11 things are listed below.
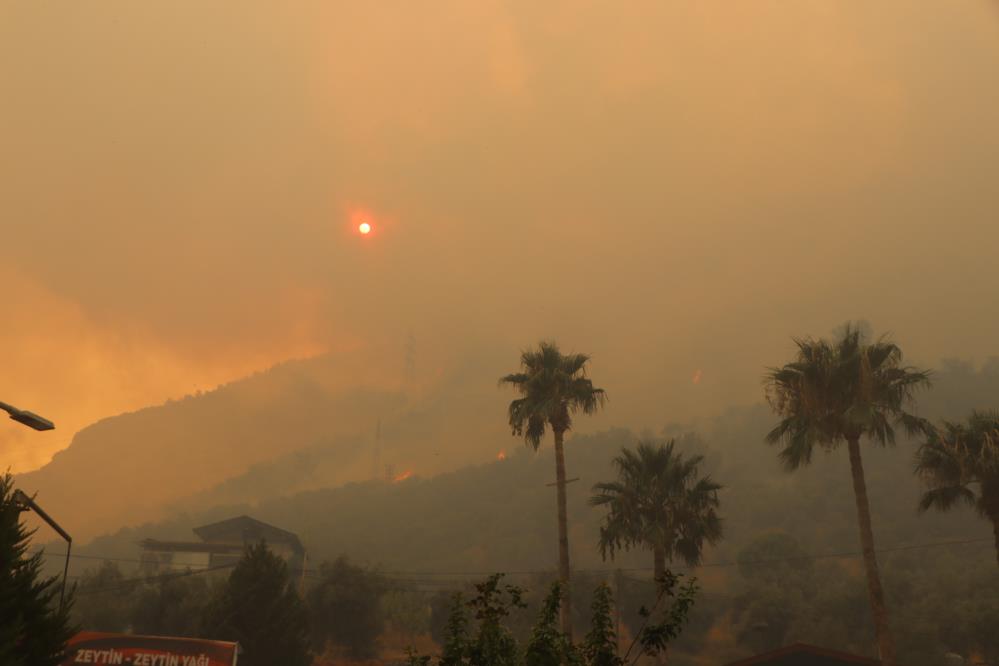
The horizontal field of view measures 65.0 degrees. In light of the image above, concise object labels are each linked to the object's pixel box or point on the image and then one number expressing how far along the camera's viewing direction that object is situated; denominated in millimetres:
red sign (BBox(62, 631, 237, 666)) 32938
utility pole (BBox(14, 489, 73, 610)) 18502
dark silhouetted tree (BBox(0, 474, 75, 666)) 17688
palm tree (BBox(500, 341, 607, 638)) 38625
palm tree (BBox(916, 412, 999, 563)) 28219
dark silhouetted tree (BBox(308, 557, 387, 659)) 61781
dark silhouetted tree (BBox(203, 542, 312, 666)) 43250
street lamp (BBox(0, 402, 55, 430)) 14484
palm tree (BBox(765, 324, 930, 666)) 29672
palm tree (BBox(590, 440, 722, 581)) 34406
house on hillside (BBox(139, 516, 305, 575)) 80688
